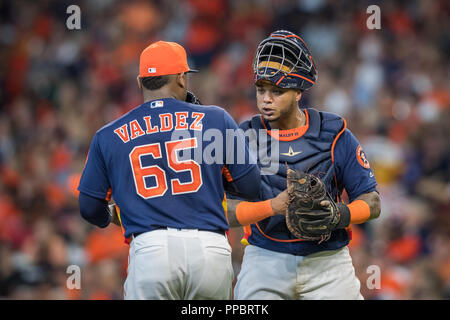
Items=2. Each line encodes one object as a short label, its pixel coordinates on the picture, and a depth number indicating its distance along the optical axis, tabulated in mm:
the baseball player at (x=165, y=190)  6465
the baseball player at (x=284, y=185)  7363
